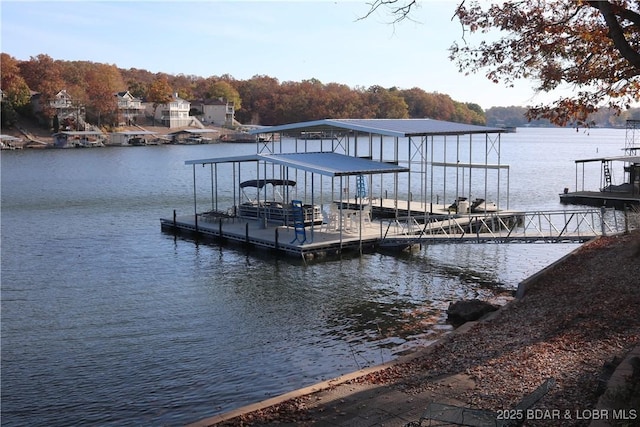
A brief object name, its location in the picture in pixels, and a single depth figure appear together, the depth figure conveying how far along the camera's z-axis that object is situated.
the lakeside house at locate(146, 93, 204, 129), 139.75
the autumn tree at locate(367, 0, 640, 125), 11.53
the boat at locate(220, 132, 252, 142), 139.12
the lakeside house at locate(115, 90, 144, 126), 130.06
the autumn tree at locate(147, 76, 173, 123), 137.12
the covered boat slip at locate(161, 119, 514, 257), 26.80
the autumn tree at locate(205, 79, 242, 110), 156.25
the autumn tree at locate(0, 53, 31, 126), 110.19
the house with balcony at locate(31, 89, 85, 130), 116.62
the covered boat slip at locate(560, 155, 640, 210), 39.32
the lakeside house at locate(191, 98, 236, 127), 151.80
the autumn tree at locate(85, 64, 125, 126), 123.12
